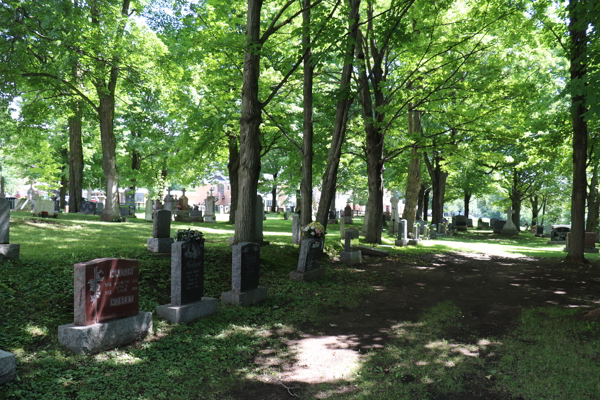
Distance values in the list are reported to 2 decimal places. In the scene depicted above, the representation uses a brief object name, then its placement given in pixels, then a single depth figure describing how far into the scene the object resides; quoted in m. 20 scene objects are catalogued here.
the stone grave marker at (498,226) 30.29
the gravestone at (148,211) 22.82
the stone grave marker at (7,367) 3.57
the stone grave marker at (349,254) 12.50
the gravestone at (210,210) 23.27
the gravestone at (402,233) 17.91
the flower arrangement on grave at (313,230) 10.71
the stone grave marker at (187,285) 5.94
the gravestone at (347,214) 29.81
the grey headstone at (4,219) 7.24
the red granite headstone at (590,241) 18.03
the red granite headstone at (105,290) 4.57
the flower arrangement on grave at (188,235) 6.42
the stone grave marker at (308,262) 9.60
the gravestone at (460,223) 31.95
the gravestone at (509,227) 29.19
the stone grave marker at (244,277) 7.12
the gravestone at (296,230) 13.59
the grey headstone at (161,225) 9.63
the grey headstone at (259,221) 12.41
